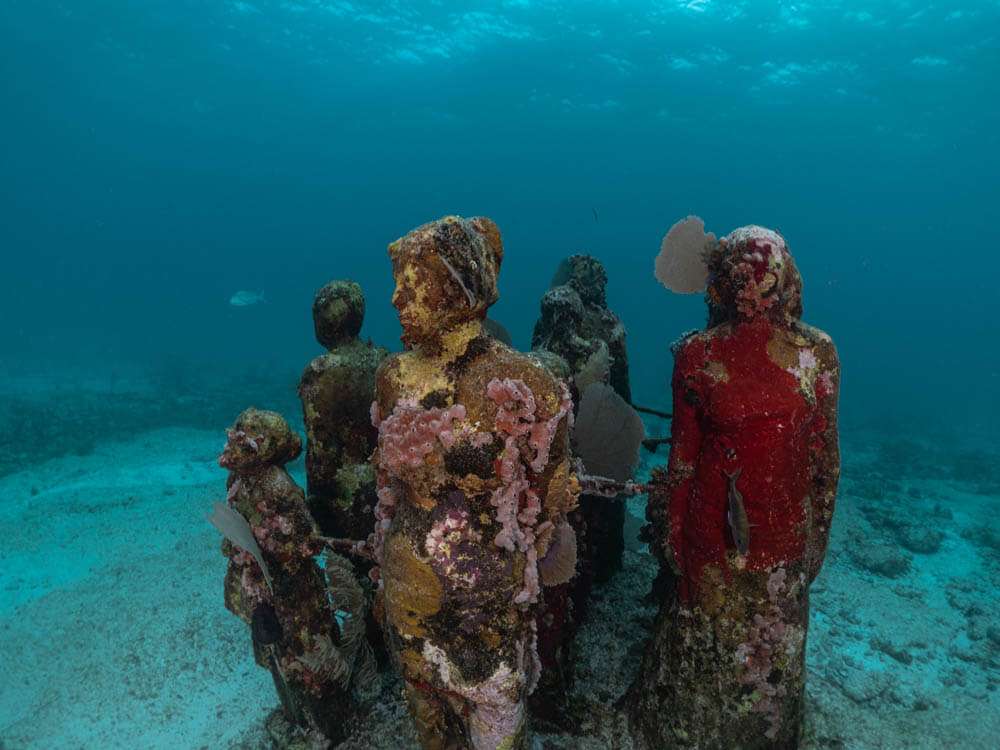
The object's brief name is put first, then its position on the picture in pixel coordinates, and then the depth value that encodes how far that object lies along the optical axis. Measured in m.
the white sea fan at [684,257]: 2.97
